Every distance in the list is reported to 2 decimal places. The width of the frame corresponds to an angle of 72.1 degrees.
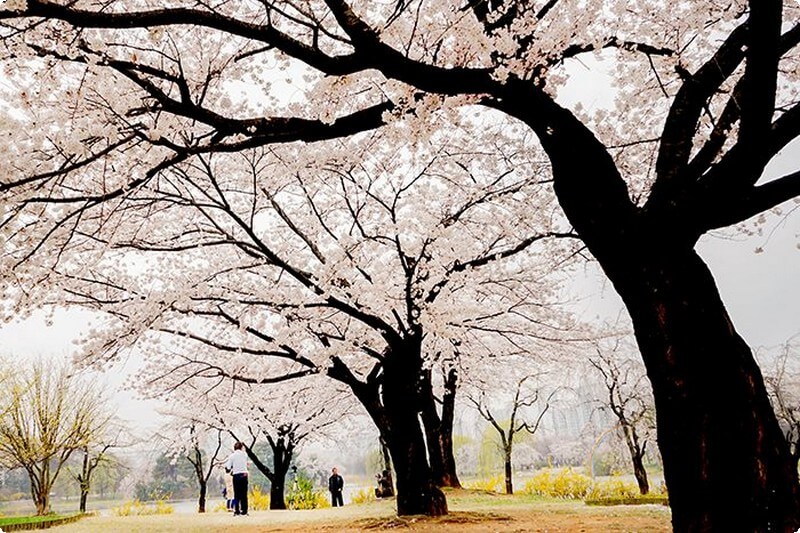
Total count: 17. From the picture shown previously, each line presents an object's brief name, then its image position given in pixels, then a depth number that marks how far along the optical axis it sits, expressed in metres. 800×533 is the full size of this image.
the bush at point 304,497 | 19.22
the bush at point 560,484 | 15.87
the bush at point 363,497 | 19.31
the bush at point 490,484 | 18.97
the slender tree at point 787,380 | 11.88
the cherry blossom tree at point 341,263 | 7.82
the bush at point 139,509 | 19.62
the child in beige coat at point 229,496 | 19.00
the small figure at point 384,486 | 18.16
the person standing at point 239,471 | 12.31
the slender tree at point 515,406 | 17.84
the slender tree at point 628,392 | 14.14
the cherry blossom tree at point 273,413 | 18.91
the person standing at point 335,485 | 19.31
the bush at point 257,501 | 20.95
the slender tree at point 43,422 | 17.00
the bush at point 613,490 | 14.49
